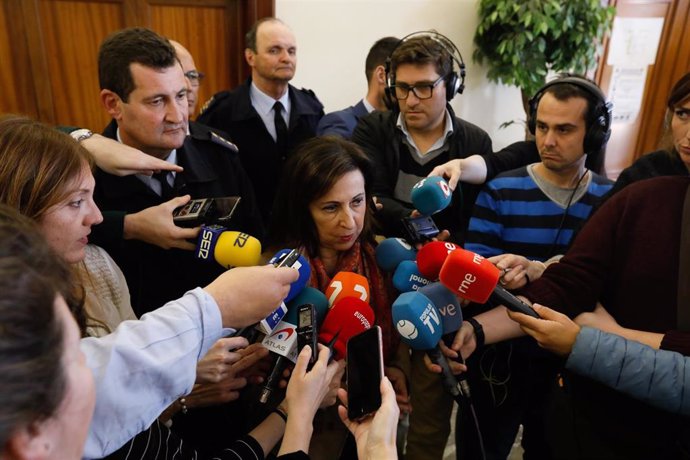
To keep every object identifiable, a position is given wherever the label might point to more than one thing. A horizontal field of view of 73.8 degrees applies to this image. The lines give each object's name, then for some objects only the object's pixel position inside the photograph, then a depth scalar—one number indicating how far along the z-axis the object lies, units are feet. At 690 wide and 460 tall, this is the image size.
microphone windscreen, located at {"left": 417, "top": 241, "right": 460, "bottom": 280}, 3.52
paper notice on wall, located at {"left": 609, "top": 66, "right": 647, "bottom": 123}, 14.10
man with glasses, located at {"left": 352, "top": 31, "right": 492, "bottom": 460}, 5.26
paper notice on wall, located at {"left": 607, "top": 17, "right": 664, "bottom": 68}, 13.48
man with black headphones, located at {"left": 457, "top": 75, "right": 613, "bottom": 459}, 4.48
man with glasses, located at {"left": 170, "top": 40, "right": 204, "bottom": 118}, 6.68
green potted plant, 10.43
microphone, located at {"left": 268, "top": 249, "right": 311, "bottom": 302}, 3.27
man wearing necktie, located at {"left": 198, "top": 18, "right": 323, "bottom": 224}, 7.41
